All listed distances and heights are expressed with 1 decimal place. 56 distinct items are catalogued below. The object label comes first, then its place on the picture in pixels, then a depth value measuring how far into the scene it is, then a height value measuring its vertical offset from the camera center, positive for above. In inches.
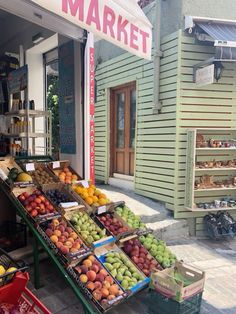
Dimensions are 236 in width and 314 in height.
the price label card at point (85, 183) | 156.7 -26.0
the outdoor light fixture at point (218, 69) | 198.3 +43.0
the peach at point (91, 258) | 115.4 -47.8
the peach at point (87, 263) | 112.4 -48.3
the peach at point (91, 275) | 108.6 -50.9
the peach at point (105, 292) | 104.7 -55.1
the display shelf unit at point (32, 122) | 166.4 +6.2
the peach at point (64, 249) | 112.6 -43.4
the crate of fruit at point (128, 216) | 144.0 -40.9
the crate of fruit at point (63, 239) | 112.5 -41.8
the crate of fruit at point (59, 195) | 138.1 -29.5
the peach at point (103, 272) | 111.7 -51.5
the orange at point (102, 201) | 146.1 -32.9
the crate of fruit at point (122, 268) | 112.9 -52.7
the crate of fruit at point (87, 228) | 123.0 -40.7
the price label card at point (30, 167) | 150.9 -17.3
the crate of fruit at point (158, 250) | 129.2 -51.8
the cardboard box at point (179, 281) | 103.1 -54.4
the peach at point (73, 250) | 113.5 -44.0
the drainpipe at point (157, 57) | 218.4 +55.4
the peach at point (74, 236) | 121.6 -41.4
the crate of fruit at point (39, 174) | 147.8 -20.9
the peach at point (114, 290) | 106.9 -55.5
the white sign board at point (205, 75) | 189.0 +37.8
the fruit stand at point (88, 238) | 108.6 -43.2
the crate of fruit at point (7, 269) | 84.3 -40.6
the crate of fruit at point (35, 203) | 125.4 -30.8
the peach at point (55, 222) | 125.0 -36.9
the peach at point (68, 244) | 116.0 -42.6
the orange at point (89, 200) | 143.6 -31.9
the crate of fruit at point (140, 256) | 123.4 -51.6
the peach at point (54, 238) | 117.2 -41.0
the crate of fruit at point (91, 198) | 140.6 -31.5
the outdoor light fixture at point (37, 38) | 204.3 +64.2
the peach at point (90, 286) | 105.3 -53.1
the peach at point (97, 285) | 106.7 -53.5
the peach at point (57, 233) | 120.0 -39.7
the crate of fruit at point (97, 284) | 102.7 -53.4
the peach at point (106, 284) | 107.5 -53.8
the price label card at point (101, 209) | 140.9 -35.8
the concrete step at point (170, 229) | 198.7 -63.8
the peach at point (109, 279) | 110.2 -53.3
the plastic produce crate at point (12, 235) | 147.8 -52.6
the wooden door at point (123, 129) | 270.1 +4.1
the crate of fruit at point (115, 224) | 132.6 -41.5
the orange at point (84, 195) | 145.6 -29.9
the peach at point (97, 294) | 103.1 -55.2
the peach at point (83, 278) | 107.0 -51.3
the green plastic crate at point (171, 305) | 104.1 -60.9
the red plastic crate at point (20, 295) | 84.0 -46.1
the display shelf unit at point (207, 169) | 204.4 -24.1
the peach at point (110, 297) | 103.7 -56.4
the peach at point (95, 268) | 111.8 -49.8
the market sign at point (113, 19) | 79.9 +32.8
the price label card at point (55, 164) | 163.5 -17.2
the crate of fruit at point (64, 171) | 157.1 -21.1
